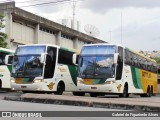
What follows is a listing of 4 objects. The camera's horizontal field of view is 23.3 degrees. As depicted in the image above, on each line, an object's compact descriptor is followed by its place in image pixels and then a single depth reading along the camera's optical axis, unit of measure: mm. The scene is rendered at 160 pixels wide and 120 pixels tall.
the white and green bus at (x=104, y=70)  22438
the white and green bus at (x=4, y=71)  27688
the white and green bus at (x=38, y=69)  22344
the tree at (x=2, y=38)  34406
